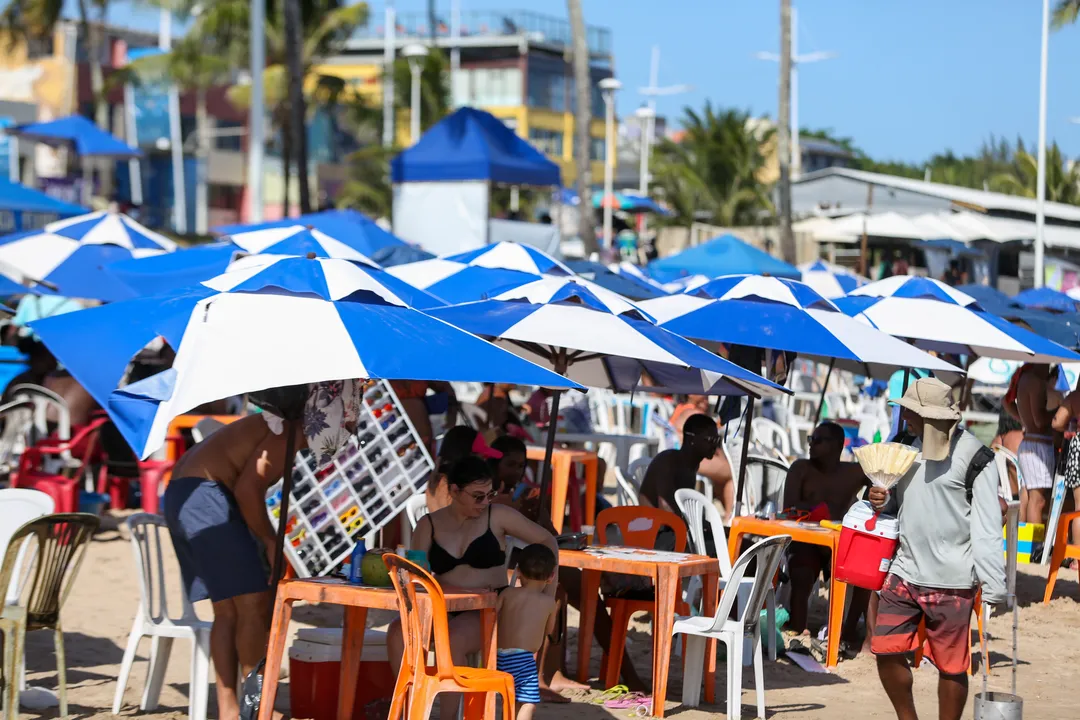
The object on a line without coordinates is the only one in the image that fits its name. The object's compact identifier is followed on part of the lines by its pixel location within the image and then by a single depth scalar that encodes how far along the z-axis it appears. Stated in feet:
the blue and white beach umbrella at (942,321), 59.06
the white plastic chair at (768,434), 79.00
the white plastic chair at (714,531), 46.72
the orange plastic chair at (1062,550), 60.23
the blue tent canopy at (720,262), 120.67
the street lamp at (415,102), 296.71
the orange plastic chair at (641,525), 48.03
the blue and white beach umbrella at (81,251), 81.56
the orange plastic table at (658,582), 41.32
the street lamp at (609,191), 213.05
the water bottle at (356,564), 36.76
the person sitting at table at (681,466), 53.26
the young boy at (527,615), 36.81
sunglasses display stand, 49.62
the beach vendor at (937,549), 35.37
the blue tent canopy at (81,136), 165.68
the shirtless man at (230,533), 36.37
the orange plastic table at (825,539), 49.63
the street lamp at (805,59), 361.71
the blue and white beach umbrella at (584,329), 43.07
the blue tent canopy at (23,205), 107.14
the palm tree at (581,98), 148.05
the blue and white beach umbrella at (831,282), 111.96
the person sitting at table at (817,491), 53.67
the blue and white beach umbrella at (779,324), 50.60
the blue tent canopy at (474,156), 118.42
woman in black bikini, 37.37
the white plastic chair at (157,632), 38.45
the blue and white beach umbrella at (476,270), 65.82
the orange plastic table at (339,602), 34.94
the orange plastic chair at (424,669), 33.53
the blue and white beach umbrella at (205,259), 66.34
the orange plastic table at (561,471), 64.44
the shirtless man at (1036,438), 70.13
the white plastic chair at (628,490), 60.85
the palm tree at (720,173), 290.76
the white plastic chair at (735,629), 41.78
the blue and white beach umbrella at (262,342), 32.91
